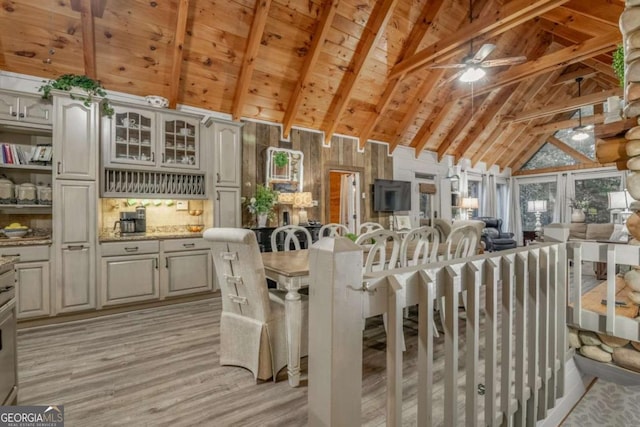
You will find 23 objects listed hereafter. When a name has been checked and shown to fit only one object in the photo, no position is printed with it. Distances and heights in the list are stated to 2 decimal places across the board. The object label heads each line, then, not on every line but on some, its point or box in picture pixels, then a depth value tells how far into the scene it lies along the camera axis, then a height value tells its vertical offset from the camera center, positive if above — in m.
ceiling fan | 3.91 +1.99
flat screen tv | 6.62 +0.36
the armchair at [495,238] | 7.39 -0.66
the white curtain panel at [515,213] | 10.13 -0.06
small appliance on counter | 3.82 -0.13
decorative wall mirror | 5.20 +0.75
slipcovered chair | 1.97 -0.69
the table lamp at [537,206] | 8.05 +0.14
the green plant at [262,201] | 4.82 +0.17
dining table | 2.01 -0.68
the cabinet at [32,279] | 3.02 -0.67
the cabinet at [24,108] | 3.10 +1.10
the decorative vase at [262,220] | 4.80 -0.13
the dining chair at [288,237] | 3.35 -0.29
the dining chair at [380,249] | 2.34 -0.31
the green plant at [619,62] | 2.47 +1.22
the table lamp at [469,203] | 7.93 +0.22
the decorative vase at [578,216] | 7.66 -0.12
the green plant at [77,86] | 3.23 +1.37
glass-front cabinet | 3.67 +0.94
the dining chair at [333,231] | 3.49 -0.24
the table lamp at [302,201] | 5.04 +0.18
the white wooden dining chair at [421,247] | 2.66 -0.34
